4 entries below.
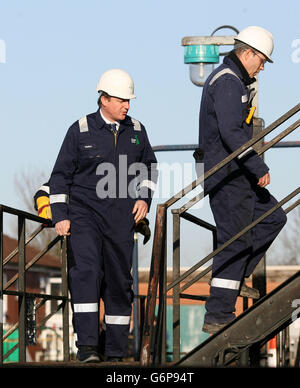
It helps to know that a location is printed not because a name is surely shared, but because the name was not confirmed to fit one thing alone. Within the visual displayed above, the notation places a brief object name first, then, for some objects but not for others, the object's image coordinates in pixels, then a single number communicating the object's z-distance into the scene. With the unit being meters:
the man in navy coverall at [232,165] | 14.93
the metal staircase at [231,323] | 13.08
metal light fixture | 25.03
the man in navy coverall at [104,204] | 15.08
